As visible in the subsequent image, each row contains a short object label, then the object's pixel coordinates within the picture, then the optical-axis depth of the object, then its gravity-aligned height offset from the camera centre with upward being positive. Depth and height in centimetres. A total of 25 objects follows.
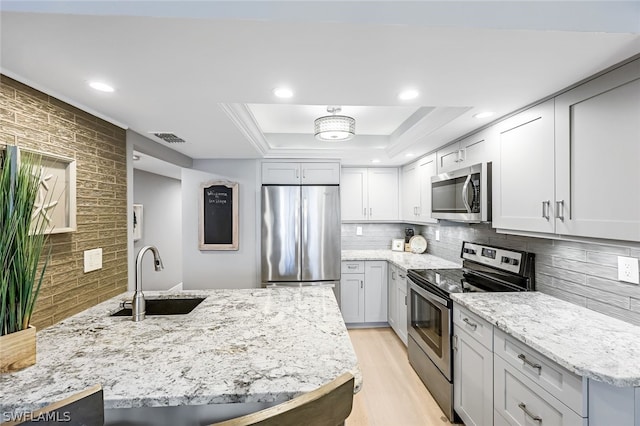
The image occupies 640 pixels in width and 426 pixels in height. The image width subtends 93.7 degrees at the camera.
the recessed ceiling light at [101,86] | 147 +64
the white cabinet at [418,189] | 334 +29
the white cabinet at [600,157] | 129 +27
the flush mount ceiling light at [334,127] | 260 +76
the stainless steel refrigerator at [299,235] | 355 -26
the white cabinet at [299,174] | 362 +48
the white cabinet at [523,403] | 125 -88
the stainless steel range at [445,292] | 215 -63
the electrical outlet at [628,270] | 148 -29
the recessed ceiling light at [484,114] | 200 +67
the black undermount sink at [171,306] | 194 -60
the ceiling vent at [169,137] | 249 +66
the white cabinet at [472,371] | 173 -99
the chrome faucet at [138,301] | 157 -46
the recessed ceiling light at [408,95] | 162 +66
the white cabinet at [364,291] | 384 -100
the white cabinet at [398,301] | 329 -103
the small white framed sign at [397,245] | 438 -46
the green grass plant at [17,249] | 105 -13
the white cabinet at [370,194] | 420 +27
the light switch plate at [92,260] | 181 -29
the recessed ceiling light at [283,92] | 158 +66
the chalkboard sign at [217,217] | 358 -4
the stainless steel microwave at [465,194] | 227 +16
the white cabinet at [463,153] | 235 +52
